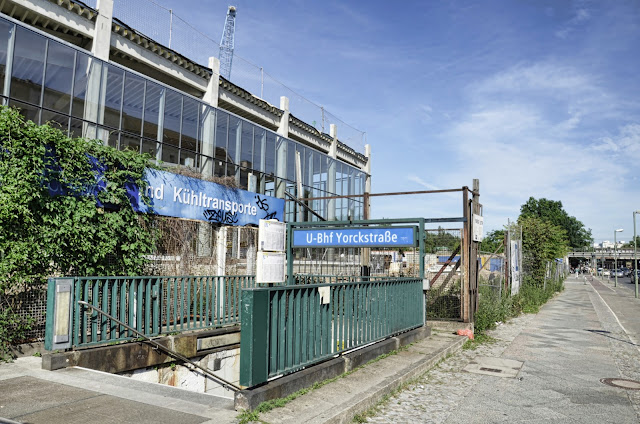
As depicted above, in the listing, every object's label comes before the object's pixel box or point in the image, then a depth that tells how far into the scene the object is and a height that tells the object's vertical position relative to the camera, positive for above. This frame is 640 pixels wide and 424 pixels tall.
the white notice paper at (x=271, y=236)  6.80 +0.34
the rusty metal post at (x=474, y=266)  11.46 -0.07
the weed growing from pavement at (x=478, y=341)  10.22 -1.78
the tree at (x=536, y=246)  24.89 +0.96
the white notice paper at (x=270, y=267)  6.67 -0.11
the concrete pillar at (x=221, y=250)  13.35 +0.24
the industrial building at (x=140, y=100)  14.23 +5.60
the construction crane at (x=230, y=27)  78.19 +38.22
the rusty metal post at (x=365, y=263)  12.33 -0.05
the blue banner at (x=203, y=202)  11.95 +1.75
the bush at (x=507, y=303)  12.34 -1.32
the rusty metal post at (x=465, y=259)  11.27 +0.10
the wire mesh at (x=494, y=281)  15.18 -0.62
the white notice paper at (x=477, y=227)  11.54 +0.88
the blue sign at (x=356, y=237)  9.62 +0.50
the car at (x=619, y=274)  85.43 -1.49
